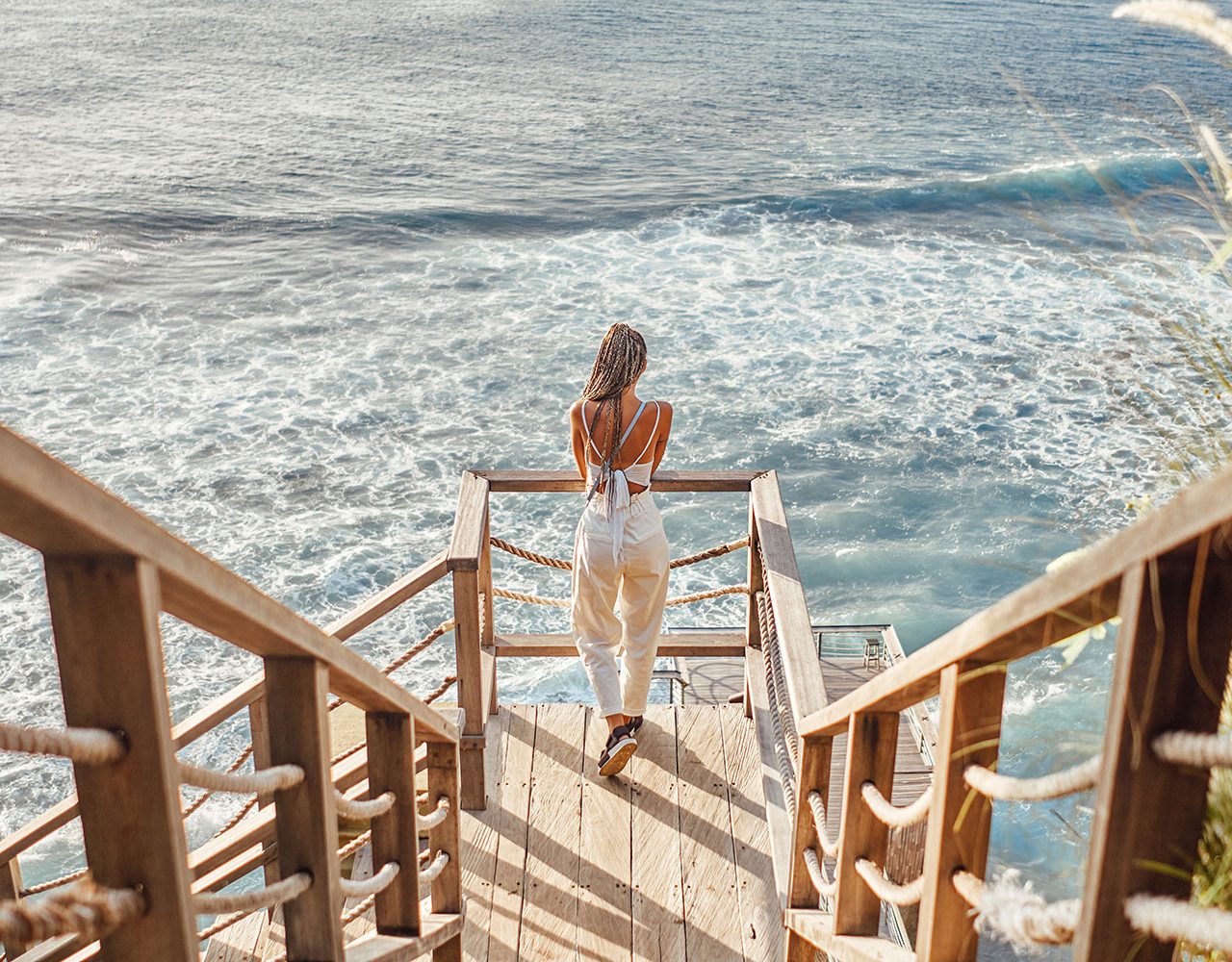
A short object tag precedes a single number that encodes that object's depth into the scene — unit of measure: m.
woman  4.01
